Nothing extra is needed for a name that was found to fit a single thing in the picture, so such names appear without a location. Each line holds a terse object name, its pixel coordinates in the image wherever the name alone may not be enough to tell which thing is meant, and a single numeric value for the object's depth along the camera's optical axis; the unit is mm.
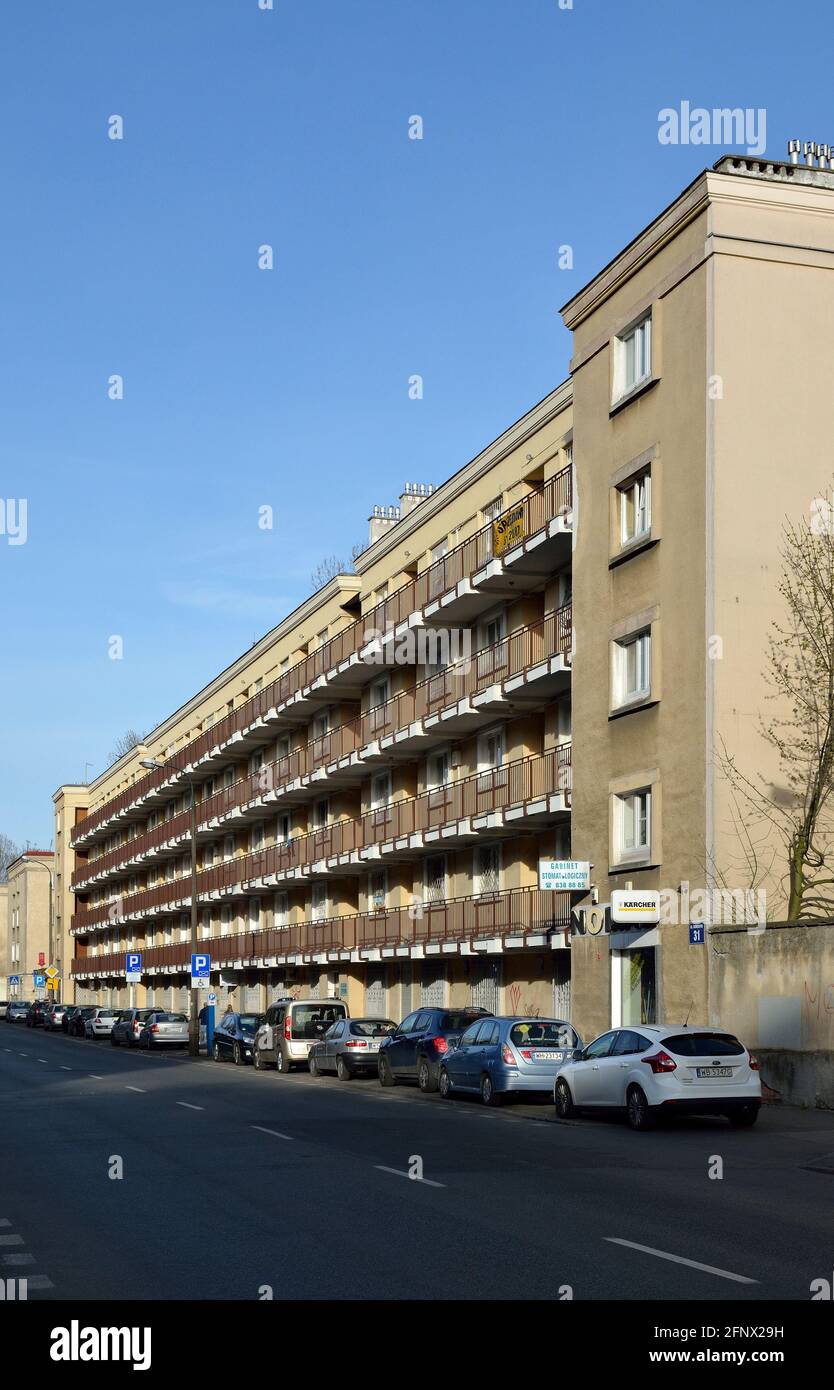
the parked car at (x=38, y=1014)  87438
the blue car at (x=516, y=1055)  25297
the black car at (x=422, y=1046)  29906
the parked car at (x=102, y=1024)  67875
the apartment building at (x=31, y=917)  135250
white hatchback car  20531
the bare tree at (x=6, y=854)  170000
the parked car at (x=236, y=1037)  43094
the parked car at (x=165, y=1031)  55125
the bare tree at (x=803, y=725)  28188
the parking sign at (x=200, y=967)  50562
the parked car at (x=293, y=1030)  38406
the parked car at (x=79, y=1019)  70938
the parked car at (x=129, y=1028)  58531
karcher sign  28938
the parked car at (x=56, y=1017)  79750
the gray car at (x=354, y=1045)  34125
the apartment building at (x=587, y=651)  28625
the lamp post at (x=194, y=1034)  49969
